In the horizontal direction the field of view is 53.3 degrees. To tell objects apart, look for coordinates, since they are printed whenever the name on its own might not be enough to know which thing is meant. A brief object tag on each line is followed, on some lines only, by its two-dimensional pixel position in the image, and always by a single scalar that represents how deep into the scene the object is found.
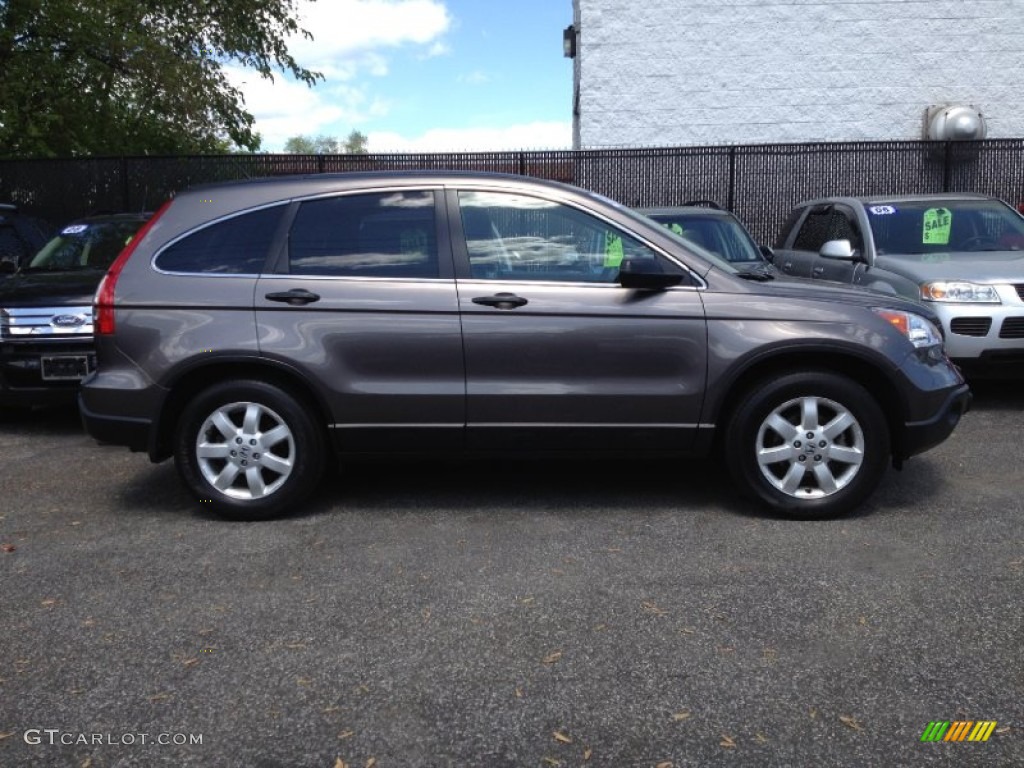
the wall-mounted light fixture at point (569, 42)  22.62
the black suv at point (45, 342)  7.39
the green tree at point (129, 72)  15.38
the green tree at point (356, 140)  82.47
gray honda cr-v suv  5.12
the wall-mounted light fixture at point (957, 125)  17.09
